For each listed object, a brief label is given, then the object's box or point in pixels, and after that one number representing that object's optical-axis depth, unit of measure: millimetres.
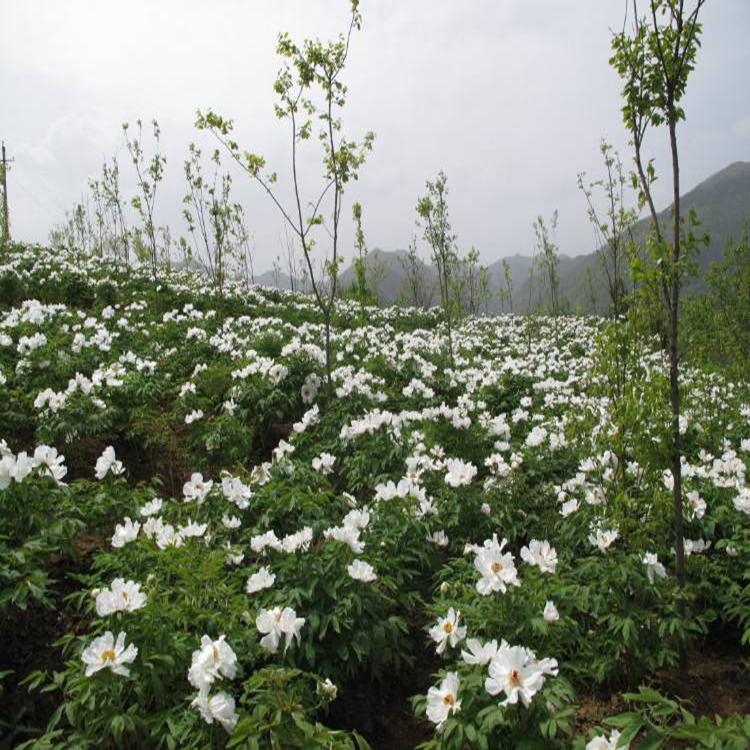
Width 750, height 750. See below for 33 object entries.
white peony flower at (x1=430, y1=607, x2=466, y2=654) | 2719
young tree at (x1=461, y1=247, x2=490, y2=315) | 26391
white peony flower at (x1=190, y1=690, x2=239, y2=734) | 2129
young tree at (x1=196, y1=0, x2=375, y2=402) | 6898
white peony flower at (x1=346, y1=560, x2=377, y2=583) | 3074
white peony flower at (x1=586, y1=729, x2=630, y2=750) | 2035
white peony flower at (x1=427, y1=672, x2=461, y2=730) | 2309
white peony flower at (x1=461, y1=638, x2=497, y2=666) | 2387
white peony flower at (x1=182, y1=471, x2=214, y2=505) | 4098
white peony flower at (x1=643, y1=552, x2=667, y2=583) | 3236
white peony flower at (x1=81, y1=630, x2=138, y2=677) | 2221
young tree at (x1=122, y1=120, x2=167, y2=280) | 15102
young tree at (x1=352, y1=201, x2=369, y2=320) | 17719
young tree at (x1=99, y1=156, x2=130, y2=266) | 17031
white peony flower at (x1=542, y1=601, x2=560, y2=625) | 2705
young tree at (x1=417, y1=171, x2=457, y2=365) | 11695
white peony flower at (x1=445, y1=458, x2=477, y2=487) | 4426
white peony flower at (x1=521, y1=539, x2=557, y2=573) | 3084
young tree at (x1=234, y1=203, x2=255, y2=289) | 23547
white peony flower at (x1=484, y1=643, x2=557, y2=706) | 2178
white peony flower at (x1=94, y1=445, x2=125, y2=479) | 4270
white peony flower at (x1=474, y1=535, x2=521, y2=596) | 2764
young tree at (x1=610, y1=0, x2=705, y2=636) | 3164
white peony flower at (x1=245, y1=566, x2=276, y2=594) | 3043
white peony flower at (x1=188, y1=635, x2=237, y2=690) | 2205
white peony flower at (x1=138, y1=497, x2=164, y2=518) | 3721
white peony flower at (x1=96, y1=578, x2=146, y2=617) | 2488
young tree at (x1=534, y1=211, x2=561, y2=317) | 22439
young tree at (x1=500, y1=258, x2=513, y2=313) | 26589
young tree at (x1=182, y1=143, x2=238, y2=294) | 13651
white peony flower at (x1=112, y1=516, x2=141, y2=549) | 3279
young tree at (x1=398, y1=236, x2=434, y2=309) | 25969
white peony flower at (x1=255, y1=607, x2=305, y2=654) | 2615
